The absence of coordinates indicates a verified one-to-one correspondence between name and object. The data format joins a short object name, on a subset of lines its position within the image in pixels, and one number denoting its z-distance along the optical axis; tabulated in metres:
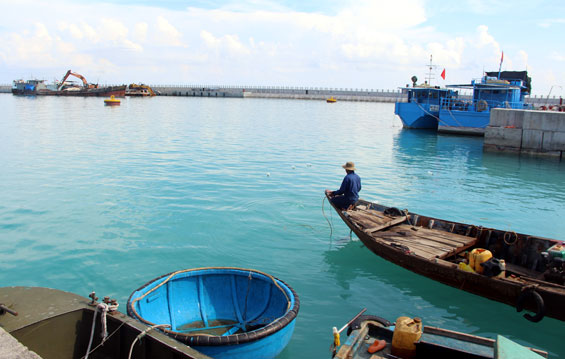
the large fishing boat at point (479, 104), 39.84
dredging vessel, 104.62
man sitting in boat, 11.62
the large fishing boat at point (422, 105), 44.88
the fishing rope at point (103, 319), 5.12
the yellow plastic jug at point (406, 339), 5.29
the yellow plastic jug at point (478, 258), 8.23
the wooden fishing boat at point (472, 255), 7.57
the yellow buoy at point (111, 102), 72.88
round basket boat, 6.52
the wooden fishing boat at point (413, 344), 5.18
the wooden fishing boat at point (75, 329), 4.88
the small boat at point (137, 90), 114.05
